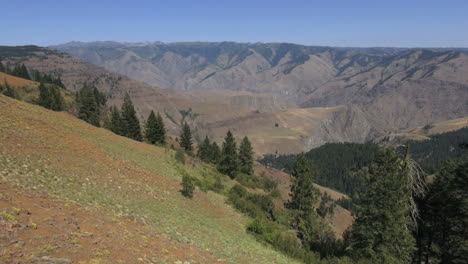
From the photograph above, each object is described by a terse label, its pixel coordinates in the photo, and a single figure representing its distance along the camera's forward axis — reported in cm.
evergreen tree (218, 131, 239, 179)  5610
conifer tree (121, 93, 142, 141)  7088
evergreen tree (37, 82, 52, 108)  7125
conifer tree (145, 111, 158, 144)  7175
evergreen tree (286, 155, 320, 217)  4512
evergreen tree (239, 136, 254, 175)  6831
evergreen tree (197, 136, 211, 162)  7634
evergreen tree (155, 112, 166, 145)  7231
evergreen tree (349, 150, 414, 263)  2227
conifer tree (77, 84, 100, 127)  6848
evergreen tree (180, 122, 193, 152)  8425
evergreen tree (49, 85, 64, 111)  6996
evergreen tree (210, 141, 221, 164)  7462
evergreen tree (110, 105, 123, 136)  7006
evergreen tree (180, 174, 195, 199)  2934
